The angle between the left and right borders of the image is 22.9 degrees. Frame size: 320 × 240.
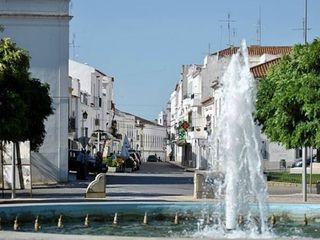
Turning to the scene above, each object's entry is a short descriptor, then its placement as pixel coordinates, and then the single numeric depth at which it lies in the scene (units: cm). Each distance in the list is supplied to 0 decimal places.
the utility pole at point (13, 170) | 2662
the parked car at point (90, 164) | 4978
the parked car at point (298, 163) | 5648
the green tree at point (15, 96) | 2531
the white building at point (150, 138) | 15590
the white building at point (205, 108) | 6191
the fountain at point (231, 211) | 1857
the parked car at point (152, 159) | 12712
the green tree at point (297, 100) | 2142
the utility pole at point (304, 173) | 2765
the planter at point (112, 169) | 6089
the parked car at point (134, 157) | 7044
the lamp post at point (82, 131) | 7538
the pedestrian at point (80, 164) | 4634
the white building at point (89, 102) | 7069
